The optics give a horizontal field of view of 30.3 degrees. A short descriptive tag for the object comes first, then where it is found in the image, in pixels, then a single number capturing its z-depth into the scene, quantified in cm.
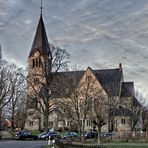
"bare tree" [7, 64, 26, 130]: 5564
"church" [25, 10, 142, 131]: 6961
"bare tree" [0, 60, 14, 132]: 5146
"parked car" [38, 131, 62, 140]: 4857
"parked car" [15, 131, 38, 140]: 4912
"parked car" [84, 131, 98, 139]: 4806
